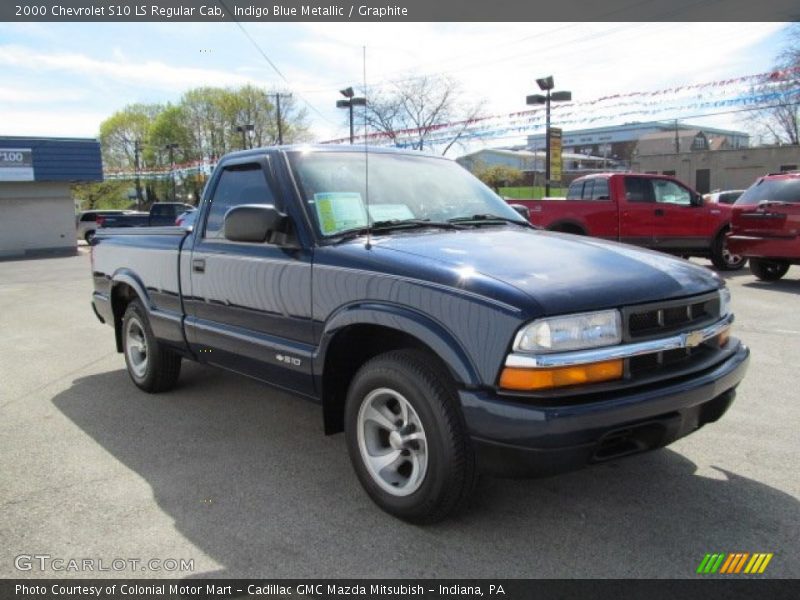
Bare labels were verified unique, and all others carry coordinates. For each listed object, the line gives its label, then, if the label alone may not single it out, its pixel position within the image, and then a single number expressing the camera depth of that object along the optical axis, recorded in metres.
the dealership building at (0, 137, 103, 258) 26.65
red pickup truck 12.52
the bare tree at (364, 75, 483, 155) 21.80
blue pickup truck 2.57
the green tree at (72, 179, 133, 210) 52.48
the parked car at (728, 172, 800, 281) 10.06
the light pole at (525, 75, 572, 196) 18.66
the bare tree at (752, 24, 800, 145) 15.72
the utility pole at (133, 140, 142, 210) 55.67
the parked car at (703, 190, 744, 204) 26.27
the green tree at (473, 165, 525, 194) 58.00
